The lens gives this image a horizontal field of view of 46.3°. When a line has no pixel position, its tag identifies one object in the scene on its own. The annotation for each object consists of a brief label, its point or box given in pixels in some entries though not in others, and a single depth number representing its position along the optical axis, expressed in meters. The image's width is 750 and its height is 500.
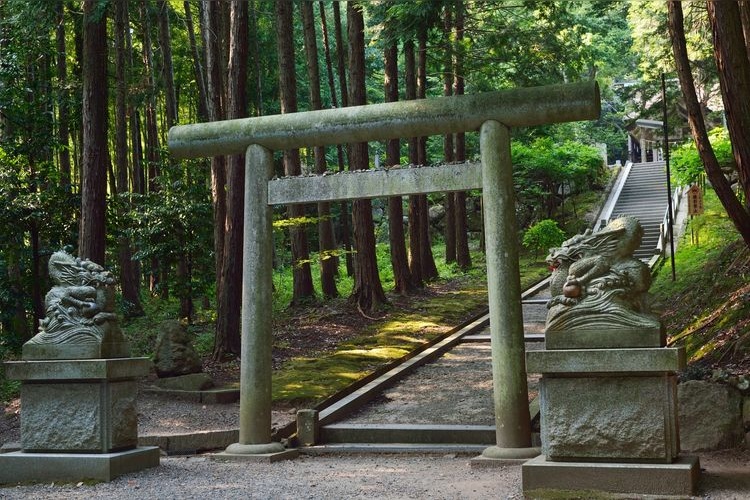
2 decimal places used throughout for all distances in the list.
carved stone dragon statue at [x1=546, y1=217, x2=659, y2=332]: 6.93
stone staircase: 29.36
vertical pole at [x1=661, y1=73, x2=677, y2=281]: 18.25
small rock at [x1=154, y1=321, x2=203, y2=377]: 13.29
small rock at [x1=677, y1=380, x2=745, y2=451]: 8.61
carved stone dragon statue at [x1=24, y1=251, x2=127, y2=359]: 8.66
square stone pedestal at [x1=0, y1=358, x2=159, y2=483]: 8.46
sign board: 22.52
